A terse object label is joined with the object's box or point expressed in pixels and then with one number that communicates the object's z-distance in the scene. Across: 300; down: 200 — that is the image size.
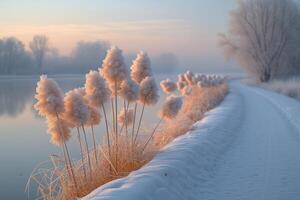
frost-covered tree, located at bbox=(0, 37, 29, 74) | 69.06
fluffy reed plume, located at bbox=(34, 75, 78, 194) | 5.73
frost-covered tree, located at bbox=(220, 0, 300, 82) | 45.69
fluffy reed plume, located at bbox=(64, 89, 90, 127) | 6.00
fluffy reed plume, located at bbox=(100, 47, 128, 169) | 6.88
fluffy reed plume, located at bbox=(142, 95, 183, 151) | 8.01
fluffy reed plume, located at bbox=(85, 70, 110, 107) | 6.46
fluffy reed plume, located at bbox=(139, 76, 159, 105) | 7.41
